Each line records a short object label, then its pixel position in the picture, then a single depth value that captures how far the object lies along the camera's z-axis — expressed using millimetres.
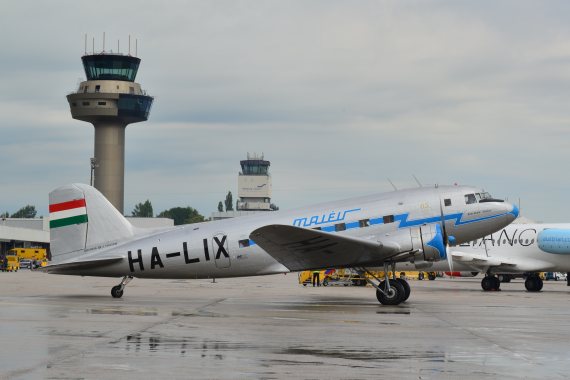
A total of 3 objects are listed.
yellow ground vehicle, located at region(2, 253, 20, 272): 89625
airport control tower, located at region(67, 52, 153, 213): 127625
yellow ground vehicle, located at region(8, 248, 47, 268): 111062
